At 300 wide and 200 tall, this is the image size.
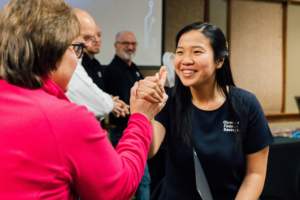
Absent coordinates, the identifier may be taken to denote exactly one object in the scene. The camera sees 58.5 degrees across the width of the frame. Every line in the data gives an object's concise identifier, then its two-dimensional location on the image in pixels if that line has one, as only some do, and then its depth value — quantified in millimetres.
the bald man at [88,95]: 1597
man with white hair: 2535
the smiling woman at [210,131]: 1223
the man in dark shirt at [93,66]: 2270
